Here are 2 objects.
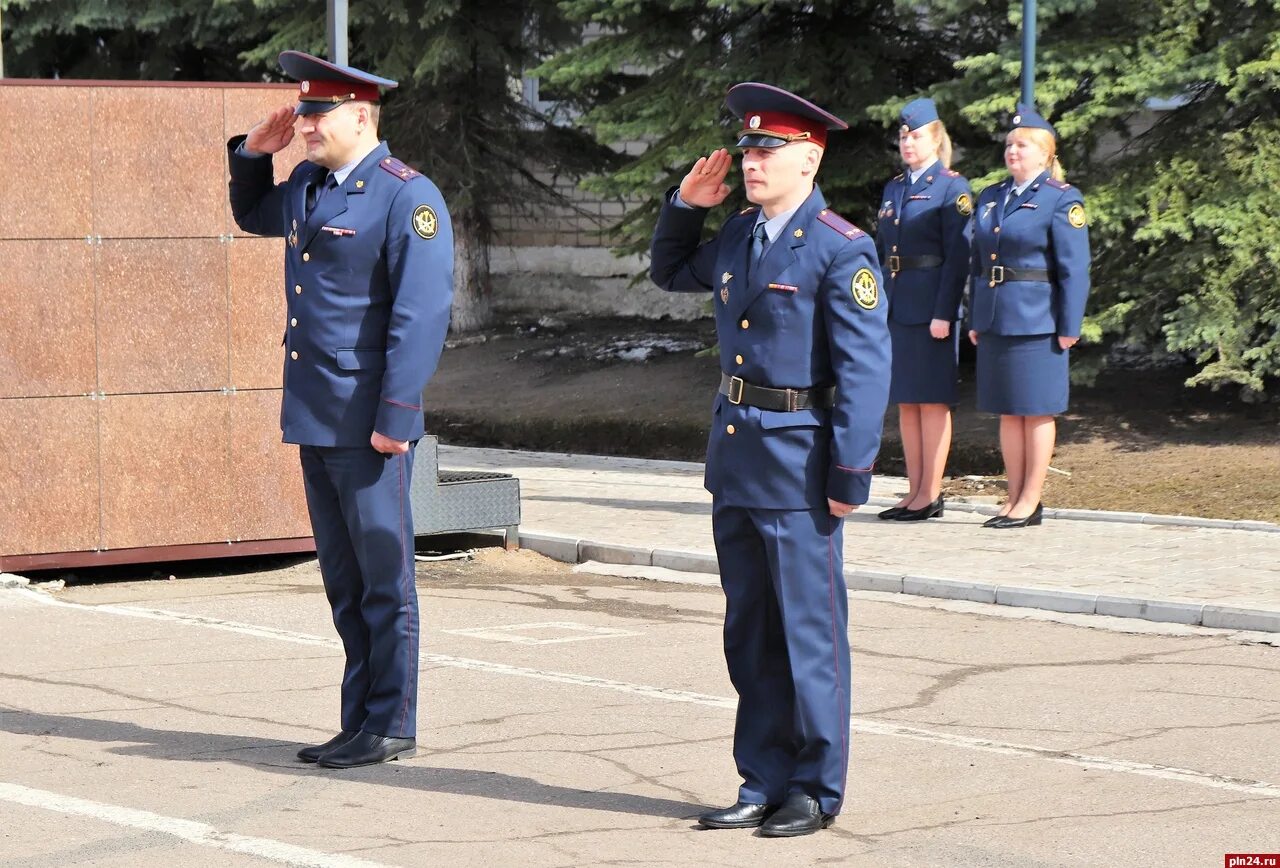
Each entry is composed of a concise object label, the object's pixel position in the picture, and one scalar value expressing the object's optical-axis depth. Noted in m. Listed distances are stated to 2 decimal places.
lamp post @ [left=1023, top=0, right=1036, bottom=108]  12.70
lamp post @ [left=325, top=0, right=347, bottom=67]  10.80
